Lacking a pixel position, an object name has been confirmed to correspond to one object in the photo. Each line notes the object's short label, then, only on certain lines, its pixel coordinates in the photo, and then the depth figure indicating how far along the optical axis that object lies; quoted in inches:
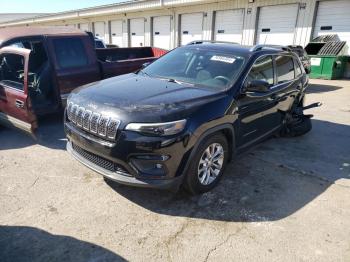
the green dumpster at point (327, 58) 520.0
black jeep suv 124.0
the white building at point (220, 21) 563.2
